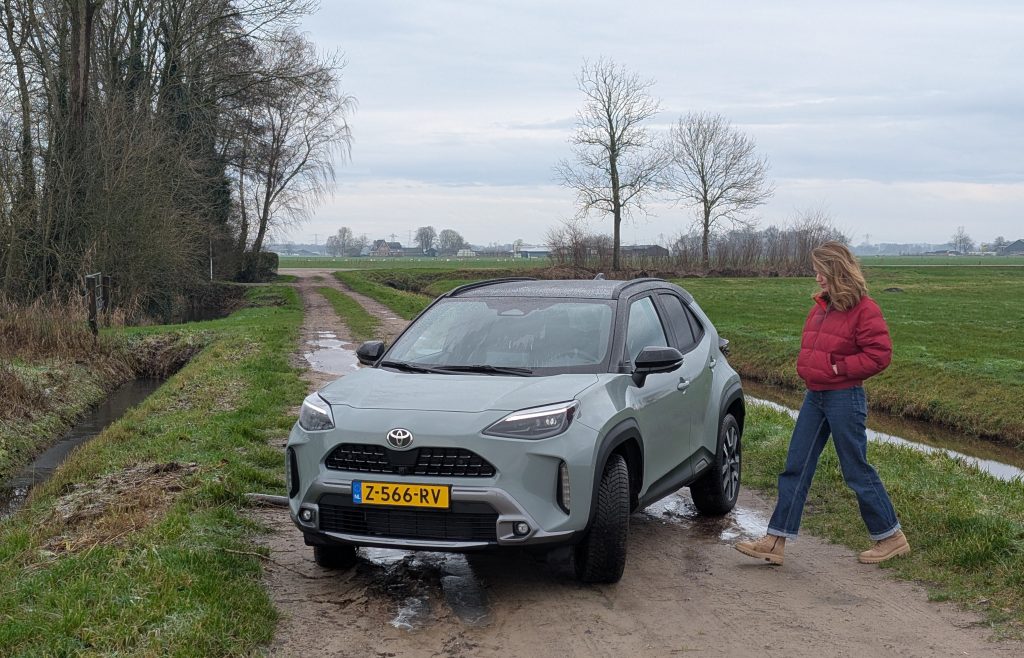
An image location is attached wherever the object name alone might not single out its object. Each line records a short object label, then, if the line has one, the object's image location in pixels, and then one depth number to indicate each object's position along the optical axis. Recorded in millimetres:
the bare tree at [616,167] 60938
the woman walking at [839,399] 5973
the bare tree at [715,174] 65812
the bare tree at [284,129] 36906
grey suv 5090
